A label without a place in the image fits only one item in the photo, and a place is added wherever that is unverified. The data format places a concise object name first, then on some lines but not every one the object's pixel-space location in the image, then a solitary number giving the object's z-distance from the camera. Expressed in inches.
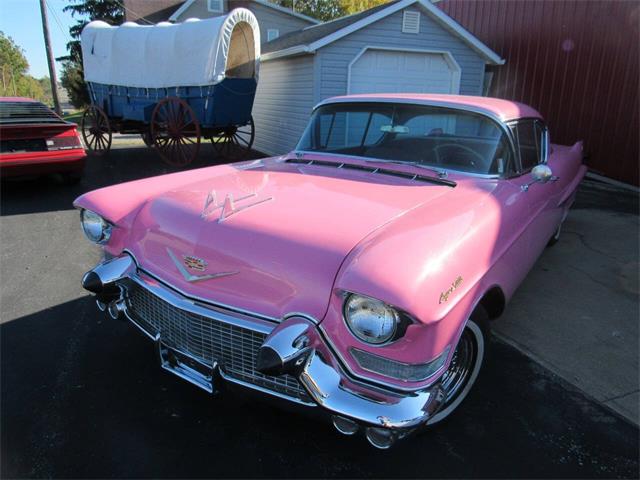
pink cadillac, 68.7
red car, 248.2
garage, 350.9
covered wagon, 334.0
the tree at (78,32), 1083.3
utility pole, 644.7
